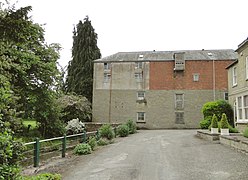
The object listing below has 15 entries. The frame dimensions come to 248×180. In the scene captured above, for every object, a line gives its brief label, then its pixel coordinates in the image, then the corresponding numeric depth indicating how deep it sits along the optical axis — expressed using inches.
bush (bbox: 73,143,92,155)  371.5
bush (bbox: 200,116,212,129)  661.1
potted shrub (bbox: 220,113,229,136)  459.6
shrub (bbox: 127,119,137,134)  754.9
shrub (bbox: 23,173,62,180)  191.7
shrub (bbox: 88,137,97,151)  417.3
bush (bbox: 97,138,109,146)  480.0
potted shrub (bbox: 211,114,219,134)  490.4
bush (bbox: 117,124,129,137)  662.0
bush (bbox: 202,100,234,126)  633.9
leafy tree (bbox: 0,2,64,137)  567.5
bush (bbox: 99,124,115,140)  567.5
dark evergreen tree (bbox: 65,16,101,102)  1153.9
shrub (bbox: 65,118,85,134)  714.0
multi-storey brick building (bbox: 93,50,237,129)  984.8
